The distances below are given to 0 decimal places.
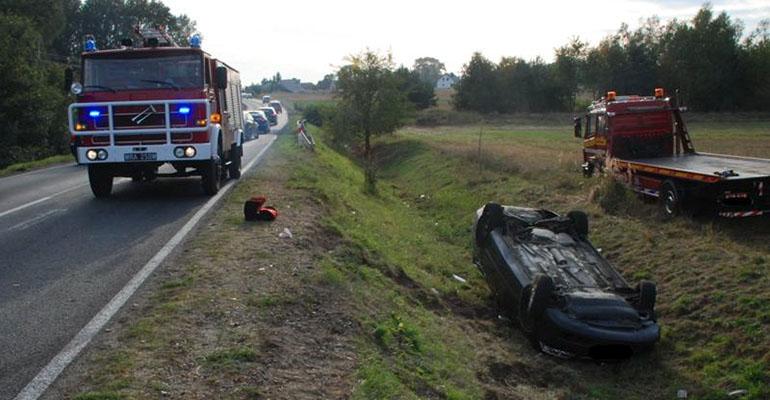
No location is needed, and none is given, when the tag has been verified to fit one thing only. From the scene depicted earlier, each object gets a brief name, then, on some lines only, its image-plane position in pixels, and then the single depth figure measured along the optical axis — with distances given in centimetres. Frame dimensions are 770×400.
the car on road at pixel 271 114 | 5199
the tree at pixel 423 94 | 7444
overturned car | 884
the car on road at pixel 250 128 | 3710
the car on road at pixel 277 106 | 6773
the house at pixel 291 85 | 17752
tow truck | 1302
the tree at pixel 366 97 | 3584
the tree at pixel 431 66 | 17798
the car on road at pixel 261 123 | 4347
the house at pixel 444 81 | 17375
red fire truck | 1278
